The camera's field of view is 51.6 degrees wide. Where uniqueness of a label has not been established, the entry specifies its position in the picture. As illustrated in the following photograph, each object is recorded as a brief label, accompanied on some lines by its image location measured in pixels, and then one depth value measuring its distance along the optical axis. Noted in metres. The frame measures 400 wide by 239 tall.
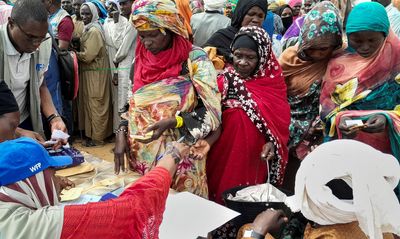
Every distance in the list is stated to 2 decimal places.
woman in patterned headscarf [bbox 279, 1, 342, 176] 2.63
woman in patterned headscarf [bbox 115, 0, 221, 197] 2.19
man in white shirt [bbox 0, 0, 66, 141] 2.16
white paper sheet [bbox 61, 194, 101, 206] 1.97
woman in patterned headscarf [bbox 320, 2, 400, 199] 2.38
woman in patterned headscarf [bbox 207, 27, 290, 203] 2.51
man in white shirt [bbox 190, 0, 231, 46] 4.54
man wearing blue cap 1.31
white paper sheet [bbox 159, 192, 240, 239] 1.84
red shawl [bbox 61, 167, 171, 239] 1.37
